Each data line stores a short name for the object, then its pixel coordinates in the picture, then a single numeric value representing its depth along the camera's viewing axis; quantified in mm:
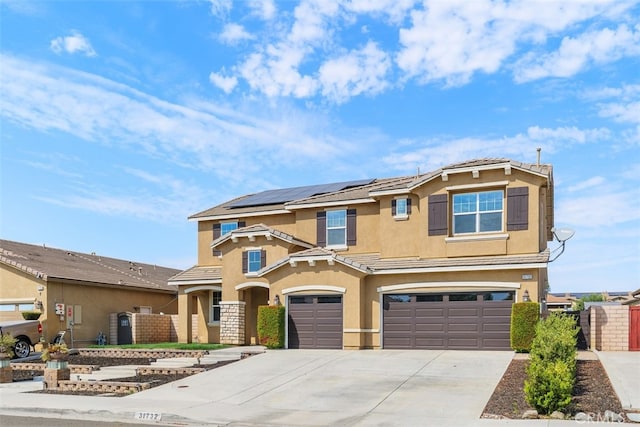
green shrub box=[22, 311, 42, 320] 27688
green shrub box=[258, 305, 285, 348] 24109
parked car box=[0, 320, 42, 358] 25328
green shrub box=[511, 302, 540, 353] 20312
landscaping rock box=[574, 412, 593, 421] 11738
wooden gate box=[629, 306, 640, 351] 20622
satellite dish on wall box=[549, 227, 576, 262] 21812
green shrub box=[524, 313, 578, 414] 12070
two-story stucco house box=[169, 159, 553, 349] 22188
